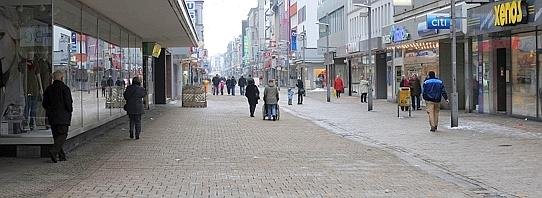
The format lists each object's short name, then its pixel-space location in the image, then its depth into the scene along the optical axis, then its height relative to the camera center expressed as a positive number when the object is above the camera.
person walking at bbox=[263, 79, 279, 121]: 26.06 -0.52
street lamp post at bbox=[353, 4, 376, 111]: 32.38 -0.38
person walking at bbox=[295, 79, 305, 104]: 41.25 -0.36
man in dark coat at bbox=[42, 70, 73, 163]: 13.29 -0.42
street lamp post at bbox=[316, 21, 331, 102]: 47.67 +1.56
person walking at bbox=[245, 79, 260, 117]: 28.28 -0.37
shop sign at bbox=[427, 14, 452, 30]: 26.64 +2.11
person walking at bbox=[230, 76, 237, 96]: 58.53 +0.05
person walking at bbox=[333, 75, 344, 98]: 50.78 -0.13
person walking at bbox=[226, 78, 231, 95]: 59.12 +0.05
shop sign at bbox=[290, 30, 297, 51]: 88.88 +4.75
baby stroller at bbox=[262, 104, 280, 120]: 26.28 -0.92
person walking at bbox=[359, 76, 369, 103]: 41.94 -0.33
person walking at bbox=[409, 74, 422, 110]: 31.48 -0.30
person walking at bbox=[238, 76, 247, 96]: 57.13 +0.05
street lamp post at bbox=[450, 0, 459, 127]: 20.67 +0.09
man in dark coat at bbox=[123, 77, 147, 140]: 17.83 -0.43
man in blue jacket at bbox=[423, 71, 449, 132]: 19.89 -0.35
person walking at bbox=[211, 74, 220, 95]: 60.36 +0.22
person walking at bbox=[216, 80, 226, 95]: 63.67 -0.06
